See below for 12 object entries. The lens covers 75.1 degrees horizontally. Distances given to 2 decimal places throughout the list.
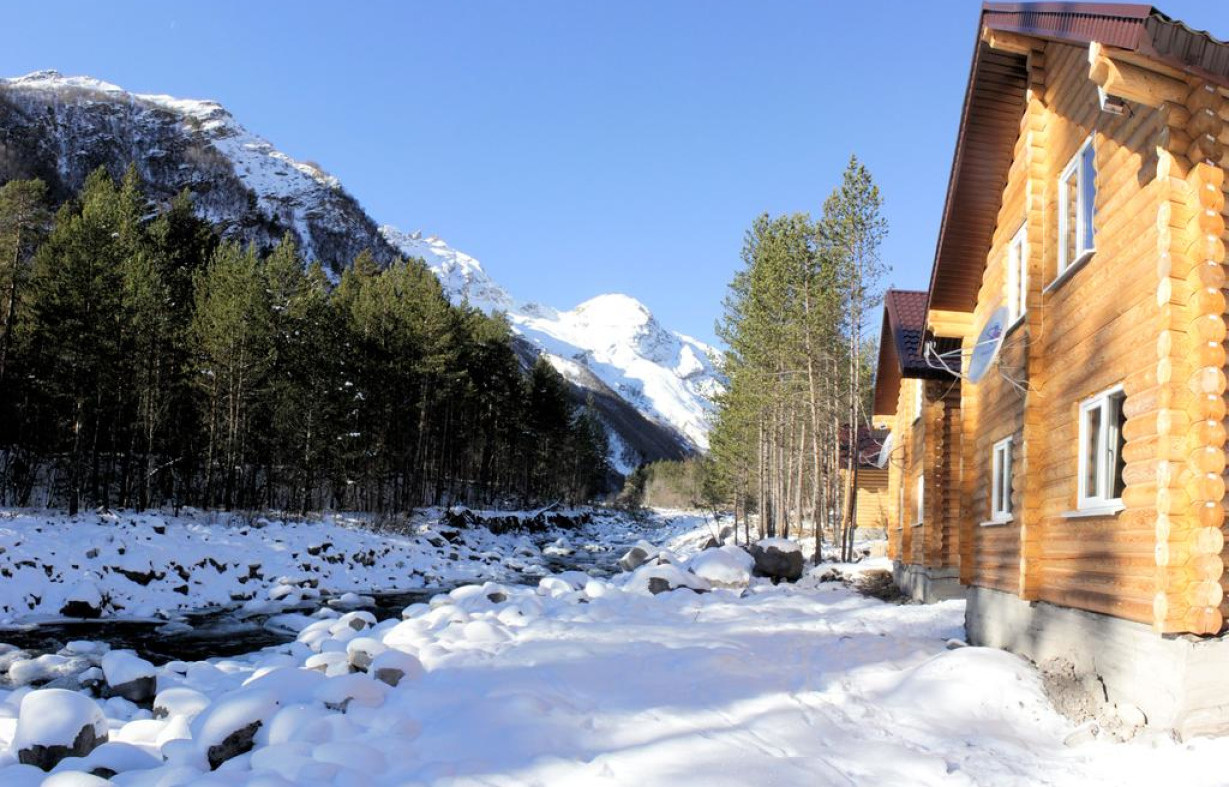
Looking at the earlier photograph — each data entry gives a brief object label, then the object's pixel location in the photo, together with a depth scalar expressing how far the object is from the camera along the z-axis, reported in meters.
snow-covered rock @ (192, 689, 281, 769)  5.64
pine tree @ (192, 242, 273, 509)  28.33
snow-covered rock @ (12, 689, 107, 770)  5.82
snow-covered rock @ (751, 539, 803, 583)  19.81
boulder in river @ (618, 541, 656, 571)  23.47
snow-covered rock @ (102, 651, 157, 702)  8.66
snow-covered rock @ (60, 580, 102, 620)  15.22
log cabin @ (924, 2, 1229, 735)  5.78
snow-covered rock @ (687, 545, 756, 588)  17.44
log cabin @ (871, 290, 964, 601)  14.07
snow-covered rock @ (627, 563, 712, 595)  15.53
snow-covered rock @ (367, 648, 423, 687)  7.44
